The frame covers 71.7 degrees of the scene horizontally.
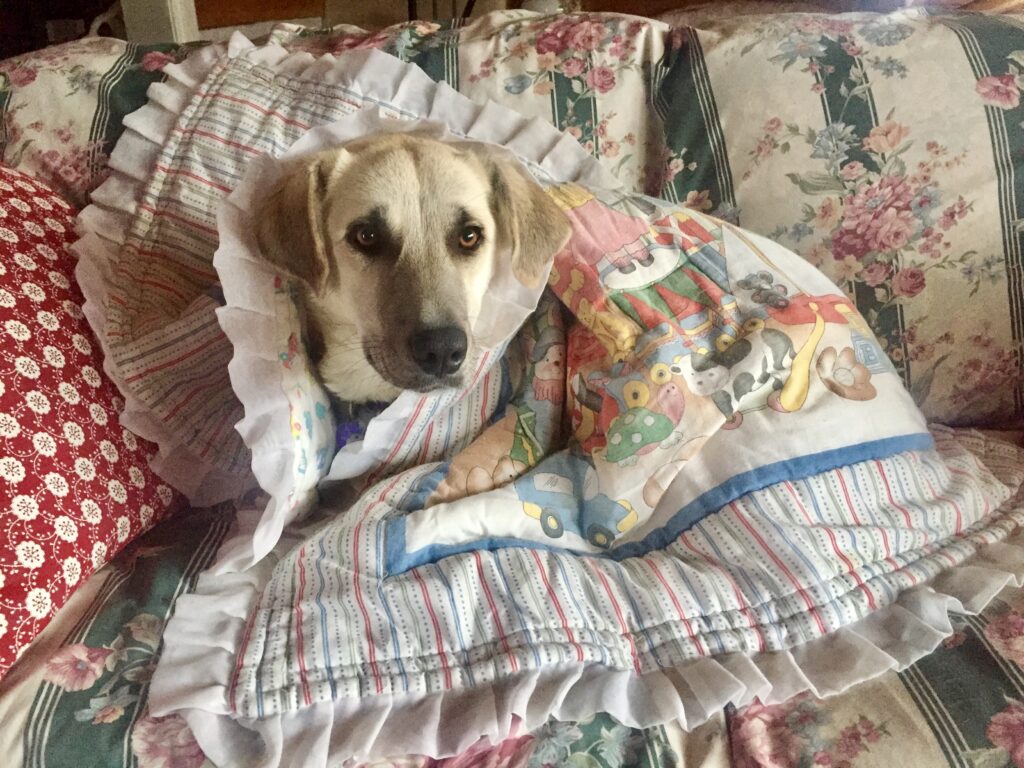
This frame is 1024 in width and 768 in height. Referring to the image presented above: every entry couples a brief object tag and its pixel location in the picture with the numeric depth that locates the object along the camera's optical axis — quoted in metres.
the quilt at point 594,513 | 0.90
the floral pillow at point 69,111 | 1.42
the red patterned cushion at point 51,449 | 0.91
